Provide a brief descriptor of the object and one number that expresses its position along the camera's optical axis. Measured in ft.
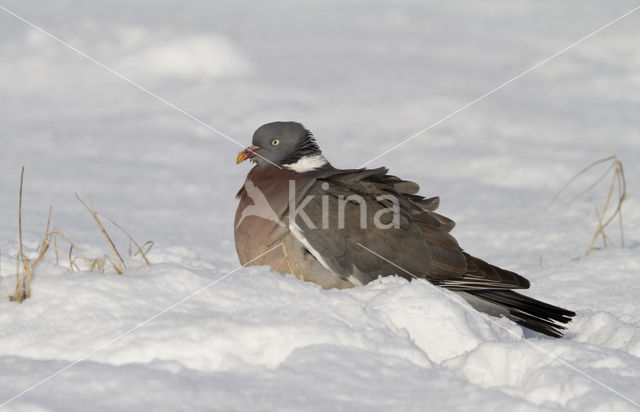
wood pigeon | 25.13
